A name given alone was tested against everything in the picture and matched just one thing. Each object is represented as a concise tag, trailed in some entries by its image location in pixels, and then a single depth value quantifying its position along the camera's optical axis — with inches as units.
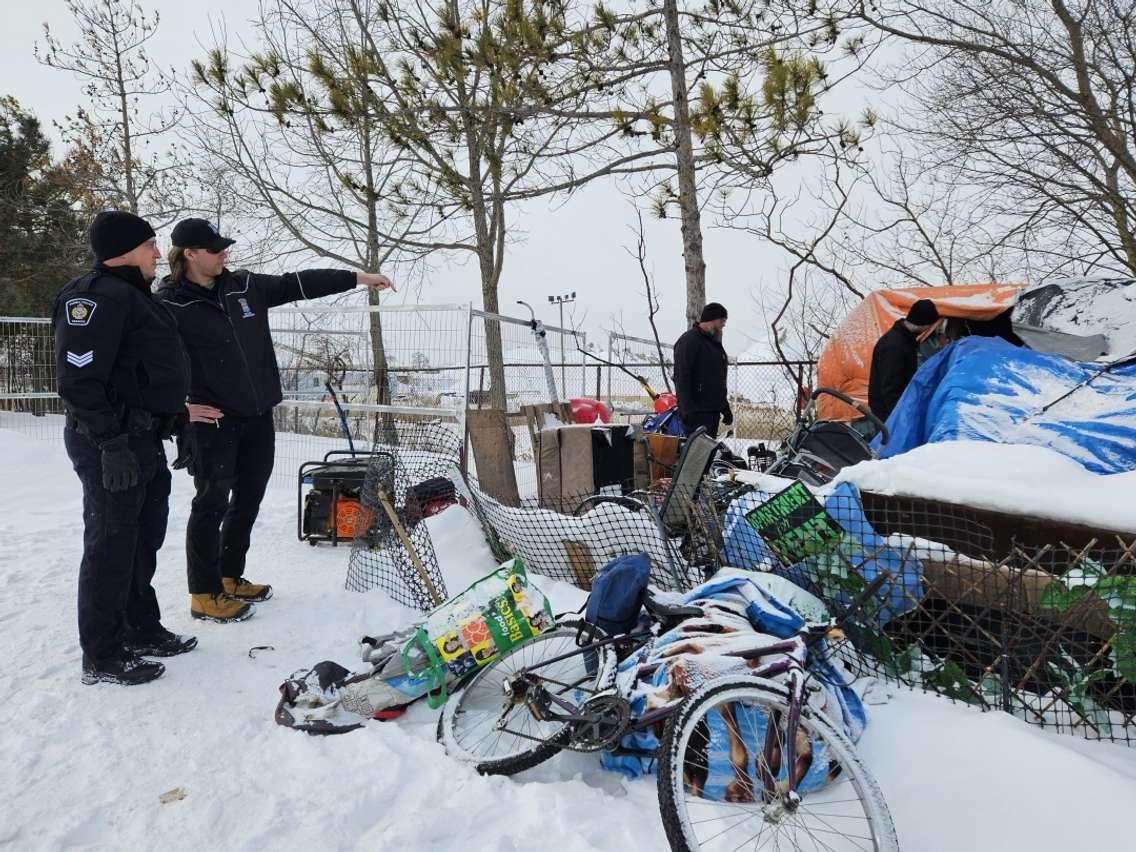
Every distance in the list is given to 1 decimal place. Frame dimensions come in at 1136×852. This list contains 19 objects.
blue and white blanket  80.0
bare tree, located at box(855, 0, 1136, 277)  338.0
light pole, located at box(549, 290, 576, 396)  879.7
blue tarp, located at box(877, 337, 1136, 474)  133.8
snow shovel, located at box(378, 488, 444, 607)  137.1
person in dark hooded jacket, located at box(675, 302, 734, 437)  222.7
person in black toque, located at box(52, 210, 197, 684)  105.1
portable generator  197.3
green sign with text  113.7
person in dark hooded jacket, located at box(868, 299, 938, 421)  206.4
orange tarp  250.8
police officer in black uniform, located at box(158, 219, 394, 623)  135.1
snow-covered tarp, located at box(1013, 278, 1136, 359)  219.8
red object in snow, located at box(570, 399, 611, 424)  280.7
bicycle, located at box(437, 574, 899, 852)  68.7
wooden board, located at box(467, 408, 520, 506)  199.2
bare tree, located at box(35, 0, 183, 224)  550.6
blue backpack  97.6
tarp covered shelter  221.8
